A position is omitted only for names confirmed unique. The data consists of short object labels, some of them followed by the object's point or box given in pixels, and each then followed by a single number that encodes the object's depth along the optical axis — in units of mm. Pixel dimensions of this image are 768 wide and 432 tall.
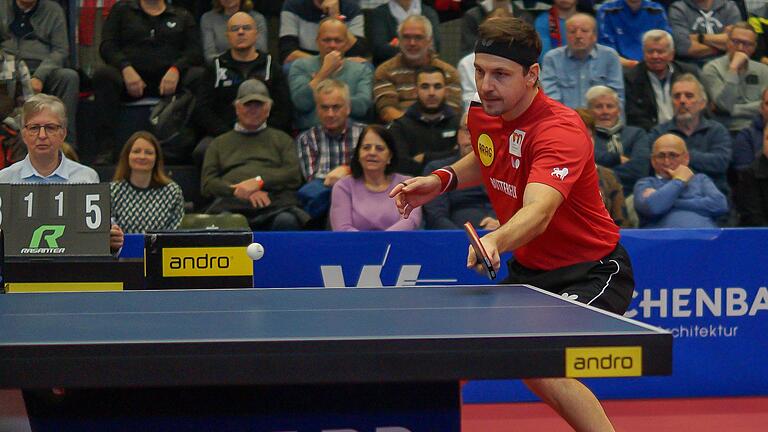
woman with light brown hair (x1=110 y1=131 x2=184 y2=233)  13861
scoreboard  9580
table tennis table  5171
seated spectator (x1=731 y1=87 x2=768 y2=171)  16726
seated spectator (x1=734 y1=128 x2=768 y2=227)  15650
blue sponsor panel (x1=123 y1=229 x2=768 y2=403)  12814
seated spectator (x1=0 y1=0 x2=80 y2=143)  16799
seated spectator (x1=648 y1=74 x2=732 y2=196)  16072
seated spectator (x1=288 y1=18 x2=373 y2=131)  16755
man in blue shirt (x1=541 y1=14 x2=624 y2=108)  17075
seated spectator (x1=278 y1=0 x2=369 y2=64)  17832
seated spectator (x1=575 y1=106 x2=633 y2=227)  14952
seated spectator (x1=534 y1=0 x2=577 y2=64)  18341
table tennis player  7643
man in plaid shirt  15563
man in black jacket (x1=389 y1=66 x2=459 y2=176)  15737
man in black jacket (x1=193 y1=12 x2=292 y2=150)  16625
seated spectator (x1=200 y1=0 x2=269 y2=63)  17715
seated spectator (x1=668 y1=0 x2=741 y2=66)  19039
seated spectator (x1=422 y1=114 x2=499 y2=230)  14574
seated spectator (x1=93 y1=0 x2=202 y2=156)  17134
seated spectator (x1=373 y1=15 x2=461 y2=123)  16610
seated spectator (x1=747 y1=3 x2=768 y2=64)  19519
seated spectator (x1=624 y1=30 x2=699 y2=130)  17474
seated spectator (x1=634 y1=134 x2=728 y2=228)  14923
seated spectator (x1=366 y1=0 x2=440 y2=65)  18123
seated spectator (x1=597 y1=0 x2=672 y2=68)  18792
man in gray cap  15054
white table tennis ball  8989
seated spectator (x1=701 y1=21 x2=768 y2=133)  17948
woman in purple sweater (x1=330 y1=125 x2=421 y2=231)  14101
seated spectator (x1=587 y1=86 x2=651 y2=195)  15941
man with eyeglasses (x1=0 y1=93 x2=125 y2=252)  11672
